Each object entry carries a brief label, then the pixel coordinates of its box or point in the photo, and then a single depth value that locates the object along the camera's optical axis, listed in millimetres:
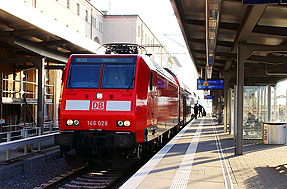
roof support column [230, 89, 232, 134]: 18478
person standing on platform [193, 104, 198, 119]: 40869
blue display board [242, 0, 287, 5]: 5505
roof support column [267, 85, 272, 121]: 16641
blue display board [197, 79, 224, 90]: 20755
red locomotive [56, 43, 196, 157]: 8719
